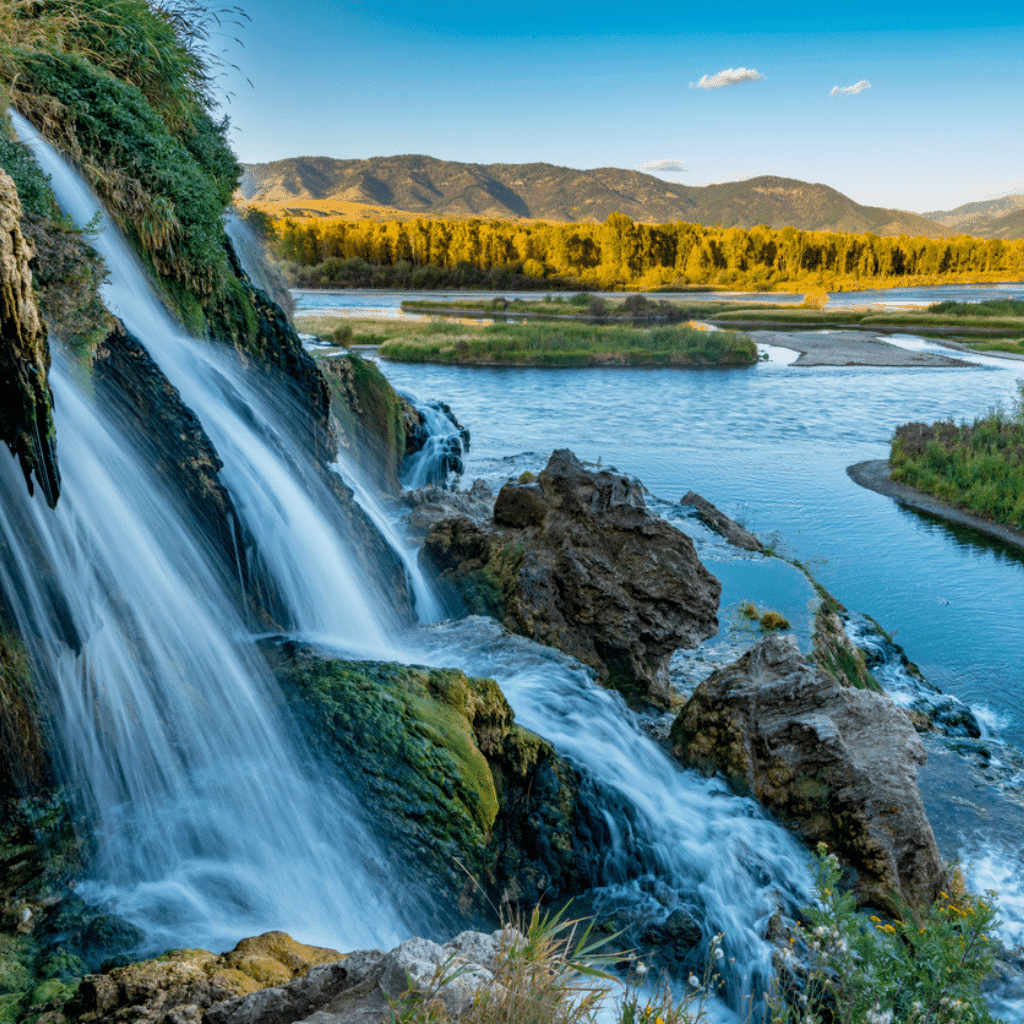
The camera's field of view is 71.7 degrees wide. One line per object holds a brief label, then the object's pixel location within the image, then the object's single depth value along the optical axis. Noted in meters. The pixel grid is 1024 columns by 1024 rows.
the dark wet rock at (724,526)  14.62
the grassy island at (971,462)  18.89
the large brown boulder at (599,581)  8.33
